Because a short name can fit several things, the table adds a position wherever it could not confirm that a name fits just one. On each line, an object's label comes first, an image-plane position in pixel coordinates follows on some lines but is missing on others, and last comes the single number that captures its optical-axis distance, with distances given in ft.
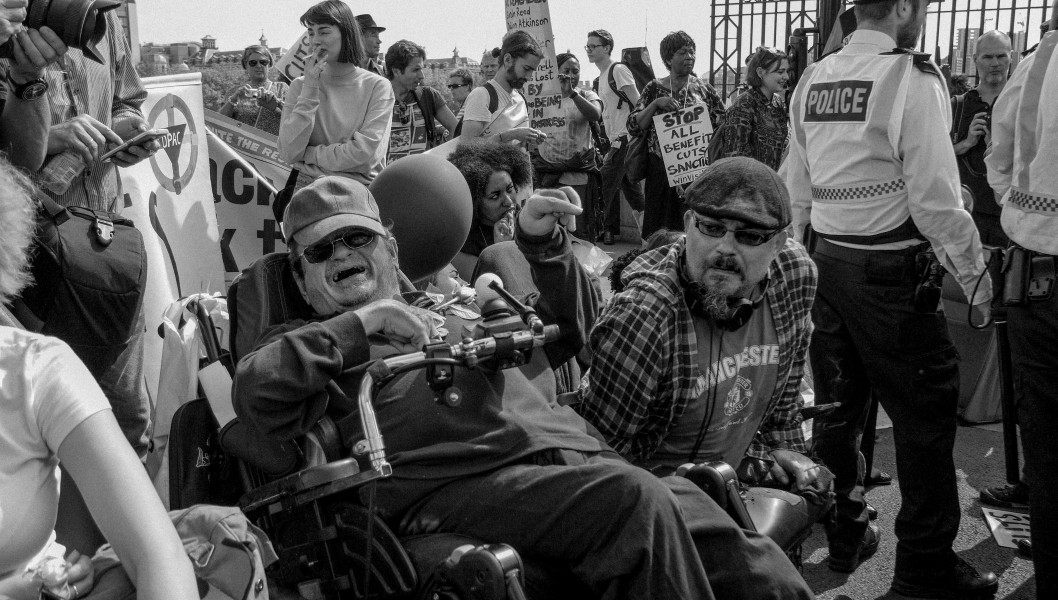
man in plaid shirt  9.79
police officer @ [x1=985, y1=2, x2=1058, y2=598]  11.32
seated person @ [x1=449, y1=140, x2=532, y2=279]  13.76
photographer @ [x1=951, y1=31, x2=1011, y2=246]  22.25
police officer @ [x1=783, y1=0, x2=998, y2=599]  12.49
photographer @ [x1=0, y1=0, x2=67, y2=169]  9.76
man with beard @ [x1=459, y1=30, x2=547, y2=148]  21.30
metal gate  35.70
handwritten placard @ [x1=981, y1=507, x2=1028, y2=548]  13.94
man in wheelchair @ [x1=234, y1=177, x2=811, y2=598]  7.47
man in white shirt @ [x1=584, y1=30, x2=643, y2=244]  33.91
